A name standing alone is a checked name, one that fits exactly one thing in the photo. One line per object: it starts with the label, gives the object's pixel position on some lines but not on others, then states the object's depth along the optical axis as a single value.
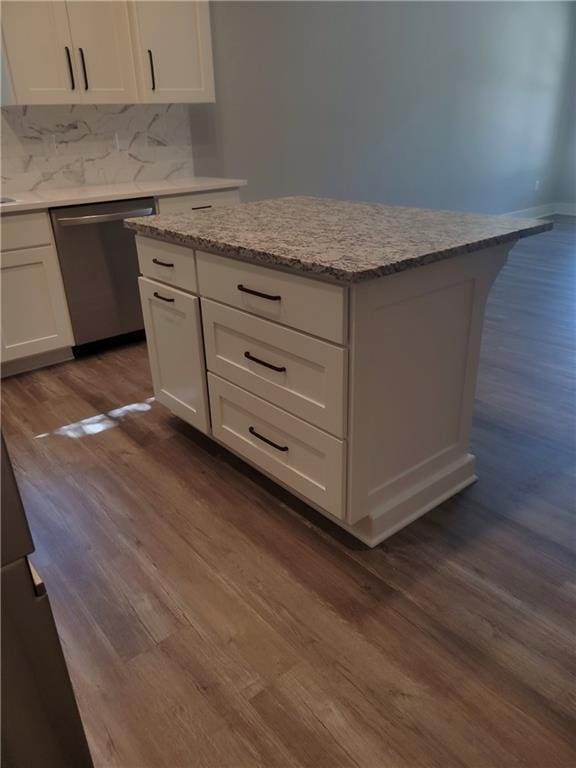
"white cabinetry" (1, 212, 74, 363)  2.83
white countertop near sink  2.84
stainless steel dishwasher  2.97
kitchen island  1.48
